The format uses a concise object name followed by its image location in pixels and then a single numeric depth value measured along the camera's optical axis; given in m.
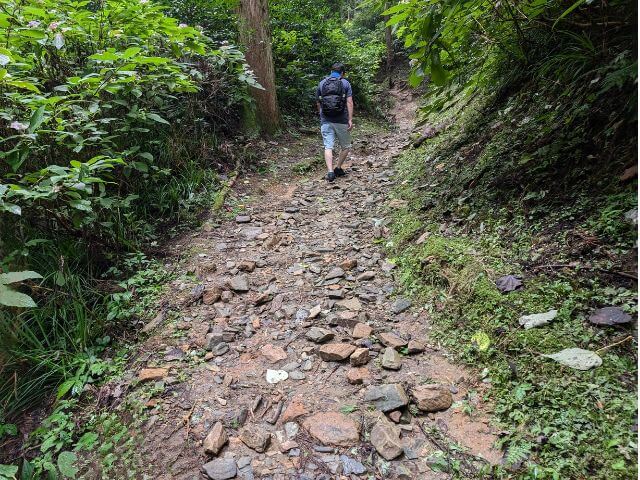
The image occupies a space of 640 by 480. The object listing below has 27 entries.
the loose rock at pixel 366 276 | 3.90
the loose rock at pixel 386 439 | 2.07
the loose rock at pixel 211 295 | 3.82
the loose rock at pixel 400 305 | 3.31
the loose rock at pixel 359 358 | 2.76
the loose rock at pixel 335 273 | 4.03
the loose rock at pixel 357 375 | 2.62
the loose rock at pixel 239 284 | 4.00
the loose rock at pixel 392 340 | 2.89
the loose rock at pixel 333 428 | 2.20
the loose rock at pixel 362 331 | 3.05
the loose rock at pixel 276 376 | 2.80
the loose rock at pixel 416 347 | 2.80
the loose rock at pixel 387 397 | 2.35
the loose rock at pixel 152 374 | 2.88
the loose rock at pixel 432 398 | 2.32
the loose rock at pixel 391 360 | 2.68
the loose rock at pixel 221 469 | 2.08
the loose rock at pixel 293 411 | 2.43
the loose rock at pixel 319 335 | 3.10
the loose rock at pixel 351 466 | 2.03
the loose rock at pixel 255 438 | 2.24
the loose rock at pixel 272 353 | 3.02
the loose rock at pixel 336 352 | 2.85
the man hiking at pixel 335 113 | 7.34
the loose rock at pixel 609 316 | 2.03
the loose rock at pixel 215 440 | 2.22
